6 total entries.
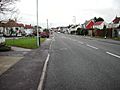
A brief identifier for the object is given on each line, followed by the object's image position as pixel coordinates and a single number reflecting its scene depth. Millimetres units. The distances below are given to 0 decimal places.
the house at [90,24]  66788
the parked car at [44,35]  31259
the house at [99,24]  58156
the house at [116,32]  26206
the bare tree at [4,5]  9518
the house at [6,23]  10911
